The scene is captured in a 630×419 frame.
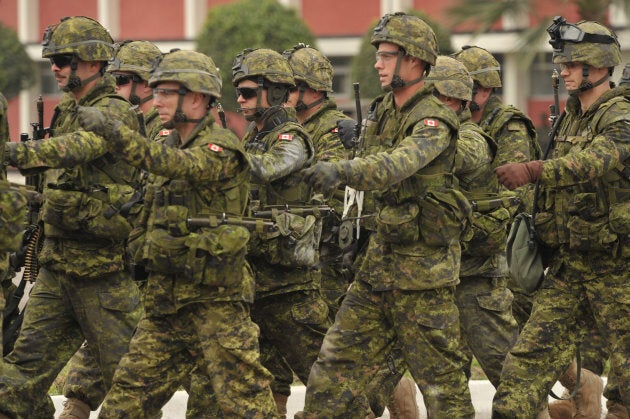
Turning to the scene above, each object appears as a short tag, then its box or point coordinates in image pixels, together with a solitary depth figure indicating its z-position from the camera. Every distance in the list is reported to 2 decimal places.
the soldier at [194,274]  15.16
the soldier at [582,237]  16.69
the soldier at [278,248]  17.81
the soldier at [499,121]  19.50
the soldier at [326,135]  19.02
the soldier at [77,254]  17.12
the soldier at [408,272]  15.80
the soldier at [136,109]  18.27
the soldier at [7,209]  14.78
